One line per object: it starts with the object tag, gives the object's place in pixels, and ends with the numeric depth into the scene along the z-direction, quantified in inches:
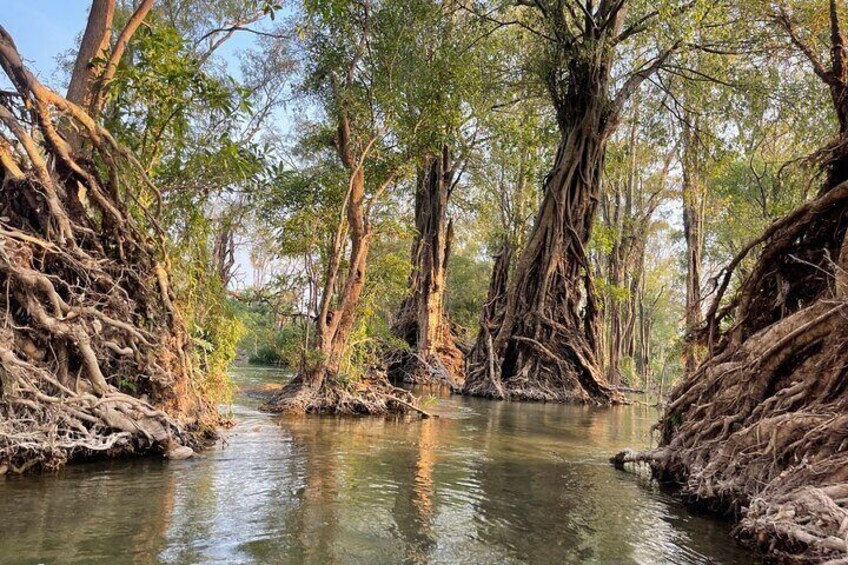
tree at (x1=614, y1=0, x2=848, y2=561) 138.7
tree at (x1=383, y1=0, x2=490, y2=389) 410.6
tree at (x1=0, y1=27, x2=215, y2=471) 181.8
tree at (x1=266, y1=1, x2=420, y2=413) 389.1
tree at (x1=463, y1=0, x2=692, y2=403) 582.2
